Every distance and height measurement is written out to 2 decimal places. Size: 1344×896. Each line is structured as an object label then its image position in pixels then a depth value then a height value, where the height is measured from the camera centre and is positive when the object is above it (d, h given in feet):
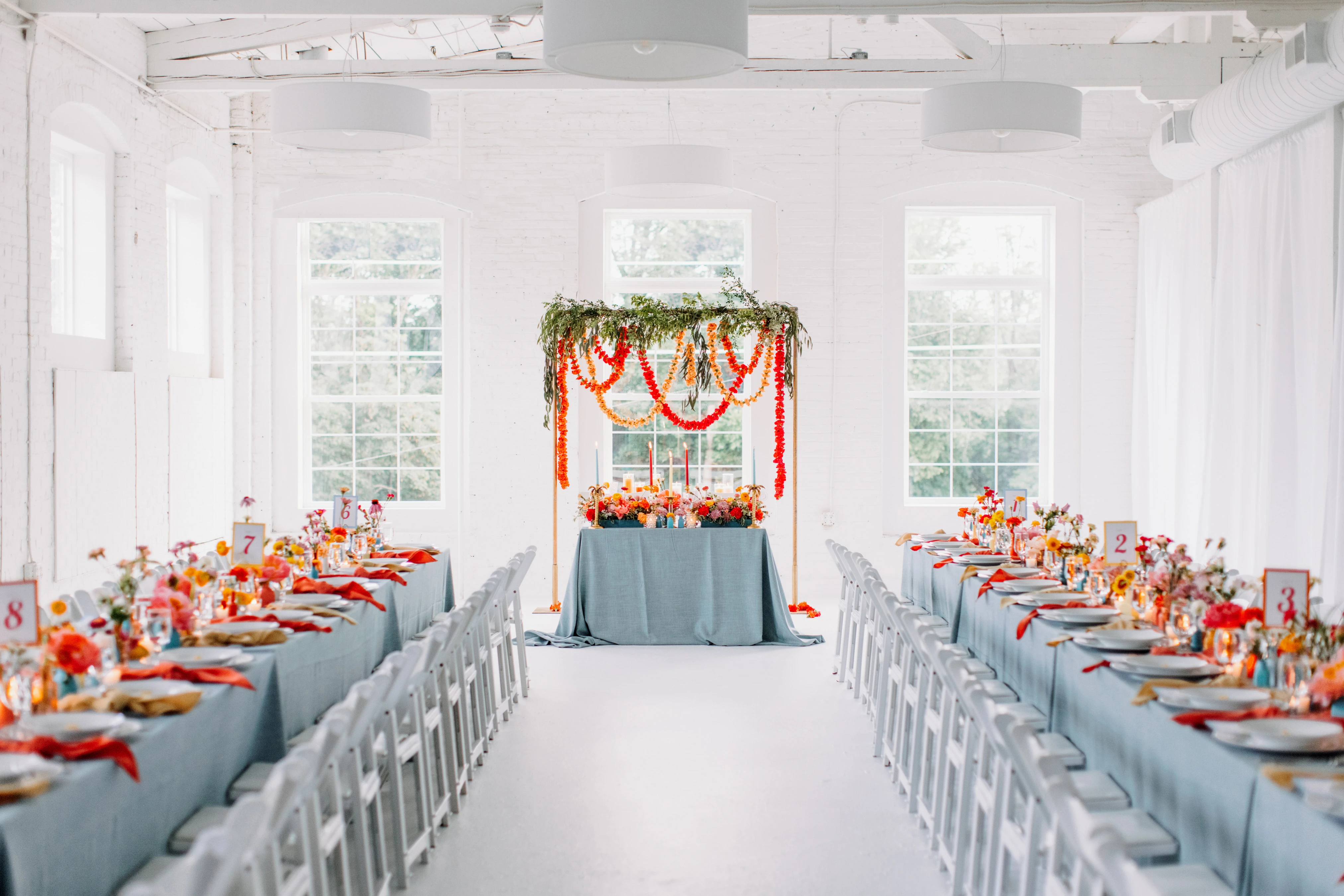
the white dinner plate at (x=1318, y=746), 9.62 -2.63
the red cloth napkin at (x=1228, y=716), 10.53 -2.61
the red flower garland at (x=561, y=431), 29.91 -0.24
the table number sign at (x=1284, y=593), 12.85 -1.84
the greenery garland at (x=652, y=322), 28.68 +2.44
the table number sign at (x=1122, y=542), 18.07 -1.81
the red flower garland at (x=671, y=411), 30.68 +0.35
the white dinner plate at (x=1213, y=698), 11.01 -2.57
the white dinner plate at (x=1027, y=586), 18.47 -2.55
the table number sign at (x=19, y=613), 11.50 -1.86
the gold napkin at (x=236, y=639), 14.07 -2.59
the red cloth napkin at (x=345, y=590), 17.79 -2.52
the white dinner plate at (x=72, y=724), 9.91 -2.59
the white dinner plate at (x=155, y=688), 11.38 -2.59
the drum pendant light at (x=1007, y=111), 20.71 +5.49
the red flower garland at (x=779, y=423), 30.07 -0.01
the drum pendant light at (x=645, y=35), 12.70 +4.29
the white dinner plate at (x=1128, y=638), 13.80 -2.53
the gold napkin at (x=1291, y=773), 8.94 -2.67
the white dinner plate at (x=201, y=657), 13.01 -2.60
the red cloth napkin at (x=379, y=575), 19.75 -2.56
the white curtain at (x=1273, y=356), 23.72 +1.47
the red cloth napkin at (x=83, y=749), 9.41 -2.62
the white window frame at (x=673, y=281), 34.96 +4.16
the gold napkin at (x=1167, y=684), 11.52 -2.60
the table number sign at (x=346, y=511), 22.85 -1.73
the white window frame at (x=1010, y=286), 35.04 +4.06
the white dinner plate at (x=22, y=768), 8.72 -2.57
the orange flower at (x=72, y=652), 10.82 -2.11
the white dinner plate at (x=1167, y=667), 12.46 -2.58
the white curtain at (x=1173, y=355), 29.86 +1.80
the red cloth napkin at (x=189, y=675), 12.11 -2.60
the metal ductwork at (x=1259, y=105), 21.50 +6.59
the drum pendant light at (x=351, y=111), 20.95 +5.52
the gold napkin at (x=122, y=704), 10.79 -2.58
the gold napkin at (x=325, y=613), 16.17 -2.61
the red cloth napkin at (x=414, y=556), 22.26 -2.54
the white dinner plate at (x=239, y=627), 14.58 -2.55
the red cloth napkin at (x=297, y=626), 15.07 -2.59
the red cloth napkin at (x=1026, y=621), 15.67 -2.61
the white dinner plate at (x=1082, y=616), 15.42 -2.52
